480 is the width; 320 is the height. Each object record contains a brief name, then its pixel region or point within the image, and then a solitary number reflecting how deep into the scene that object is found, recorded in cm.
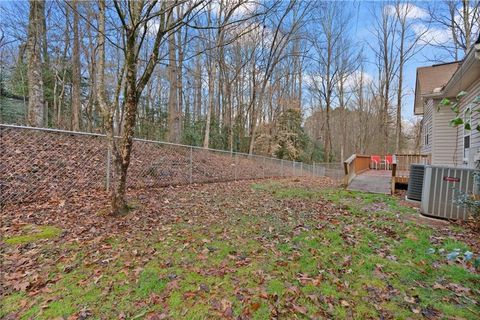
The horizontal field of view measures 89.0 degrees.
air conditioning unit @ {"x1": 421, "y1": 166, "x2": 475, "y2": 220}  461
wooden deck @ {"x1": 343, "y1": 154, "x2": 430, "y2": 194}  845
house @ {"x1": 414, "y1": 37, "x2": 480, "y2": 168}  641
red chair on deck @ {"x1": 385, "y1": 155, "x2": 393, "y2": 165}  1597
